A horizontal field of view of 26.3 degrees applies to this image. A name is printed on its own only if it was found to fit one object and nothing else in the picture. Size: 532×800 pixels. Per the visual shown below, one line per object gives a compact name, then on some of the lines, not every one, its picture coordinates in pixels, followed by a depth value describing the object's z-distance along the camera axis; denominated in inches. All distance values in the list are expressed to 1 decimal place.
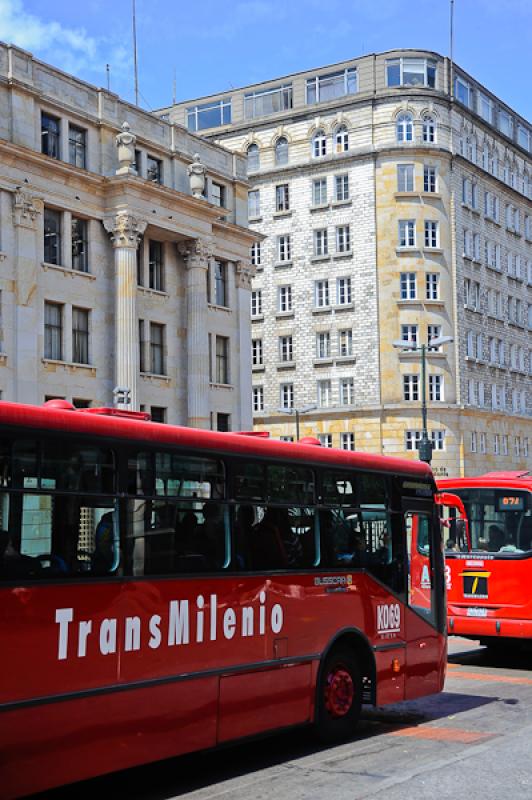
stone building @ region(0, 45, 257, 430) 1438.2
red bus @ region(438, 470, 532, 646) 646.5
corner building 2440.9
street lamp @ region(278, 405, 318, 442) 2196.5
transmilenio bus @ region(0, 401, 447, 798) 290.5
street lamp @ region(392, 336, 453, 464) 1214.3
